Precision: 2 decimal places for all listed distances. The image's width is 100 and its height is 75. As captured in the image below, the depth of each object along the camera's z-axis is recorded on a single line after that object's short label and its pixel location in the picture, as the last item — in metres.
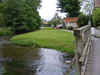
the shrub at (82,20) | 18.27
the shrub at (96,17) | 13.68
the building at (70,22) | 25.74
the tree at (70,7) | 27.04
